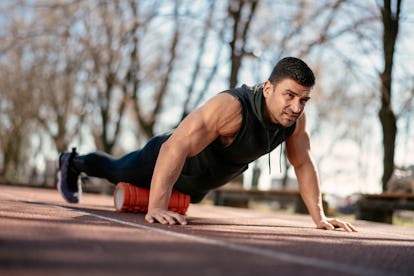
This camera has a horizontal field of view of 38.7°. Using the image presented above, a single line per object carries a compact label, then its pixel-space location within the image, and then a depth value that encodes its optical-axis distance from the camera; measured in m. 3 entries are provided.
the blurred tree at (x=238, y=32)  12.87
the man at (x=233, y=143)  3.71
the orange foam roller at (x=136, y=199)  4.84
